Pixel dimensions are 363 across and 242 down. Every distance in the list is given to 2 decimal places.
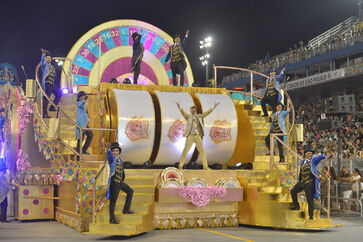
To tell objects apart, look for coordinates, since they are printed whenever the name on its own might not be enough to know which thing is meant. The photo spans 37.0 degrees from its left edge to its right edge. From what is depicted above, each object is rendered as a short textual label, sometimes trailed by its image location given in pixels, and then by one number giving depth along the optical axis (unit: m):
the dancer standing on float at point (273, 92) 15.94
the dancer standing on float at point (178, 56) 16.41
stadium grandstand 18.12
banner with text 32.19
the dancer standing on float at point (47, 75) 15.16
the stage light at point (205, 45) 31.11
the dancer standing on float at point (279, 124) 14.68
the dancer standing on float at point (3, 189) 13.27
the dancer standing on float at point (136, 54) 16.16
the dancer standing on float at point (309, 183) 12.30
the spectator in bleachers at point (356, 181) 16.20
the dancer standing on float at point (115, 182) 11.02
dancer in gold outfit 13.48
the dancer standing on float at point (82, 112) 13.65
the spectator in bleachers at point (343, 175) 17.67
